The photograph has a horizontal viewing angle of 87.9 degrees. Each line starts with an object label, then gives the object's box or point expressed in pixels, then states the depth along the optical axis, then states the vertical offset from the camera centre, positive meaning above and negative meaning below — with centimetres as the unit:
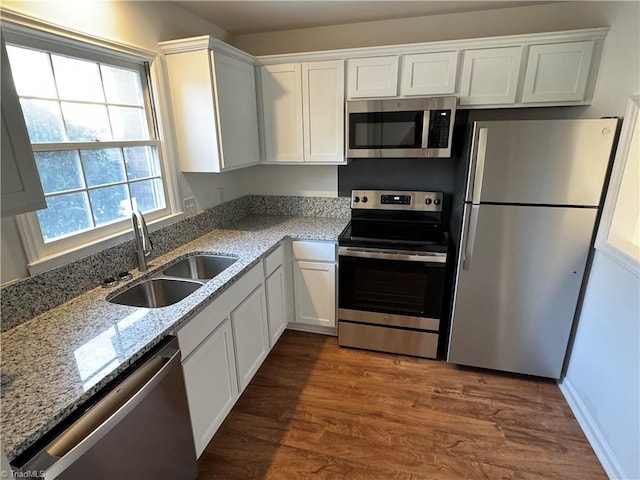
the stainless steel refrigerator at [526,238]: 183 -54
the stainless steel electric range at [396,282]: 230 -95
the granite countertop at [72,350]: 91 -69
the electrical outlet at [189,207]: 234 -41
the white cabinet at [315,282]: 252 -104
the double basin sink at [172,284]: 177 -74
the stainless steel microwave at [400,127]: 221 +12
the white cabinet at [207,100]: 203 +30
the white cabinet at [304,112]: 244 +26
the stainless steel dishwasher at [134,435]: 93 -90
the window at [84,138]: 145 +5
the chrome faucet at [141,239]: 177 -48
